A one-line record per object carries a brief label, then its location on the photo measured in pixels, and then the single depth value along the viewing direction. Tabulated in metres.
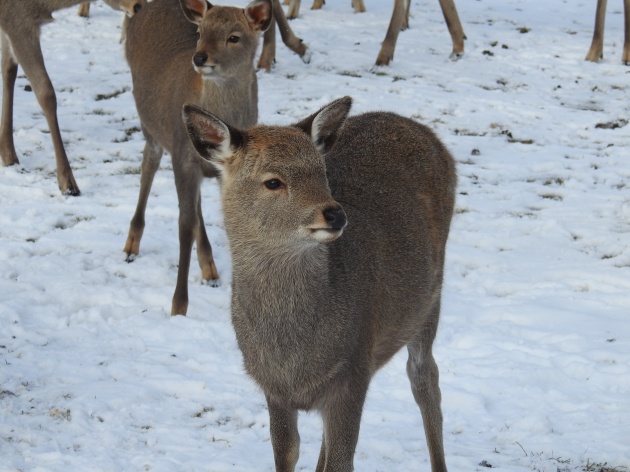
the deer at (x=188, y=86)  13.60
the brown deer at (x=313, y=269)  7.95
